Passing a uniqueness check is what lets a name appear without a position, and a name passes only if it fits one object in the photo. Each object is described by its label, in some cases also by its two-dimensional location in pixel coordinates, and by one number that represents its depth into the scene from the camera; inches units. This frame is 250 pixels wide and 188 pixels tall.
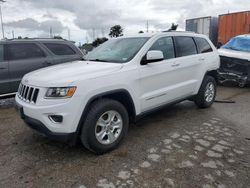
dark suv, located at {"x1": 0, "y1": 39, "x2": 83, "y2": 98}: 226.7
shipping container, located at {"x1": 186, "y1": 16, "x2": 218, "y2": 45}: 594.2
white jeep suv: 115.1
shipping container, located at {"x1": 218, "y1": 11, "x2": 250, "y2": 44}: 501.8
